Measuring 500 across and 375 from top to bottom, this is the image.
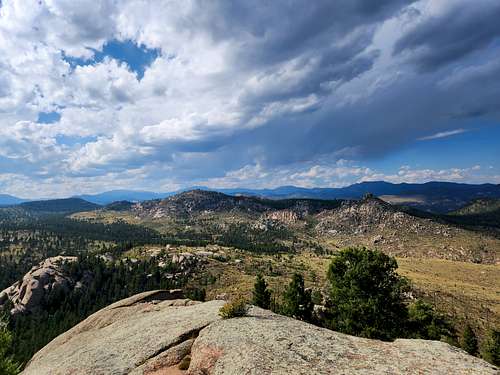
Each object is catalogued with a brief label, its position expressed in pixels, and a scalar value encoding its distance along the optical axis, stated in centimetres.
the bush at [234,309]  2959
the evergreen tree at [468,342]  8594
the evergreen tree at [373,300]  5550
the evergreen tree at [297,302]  7831
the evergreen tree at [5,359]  3225
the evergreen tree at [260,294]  8581
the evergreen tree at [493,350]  7475
